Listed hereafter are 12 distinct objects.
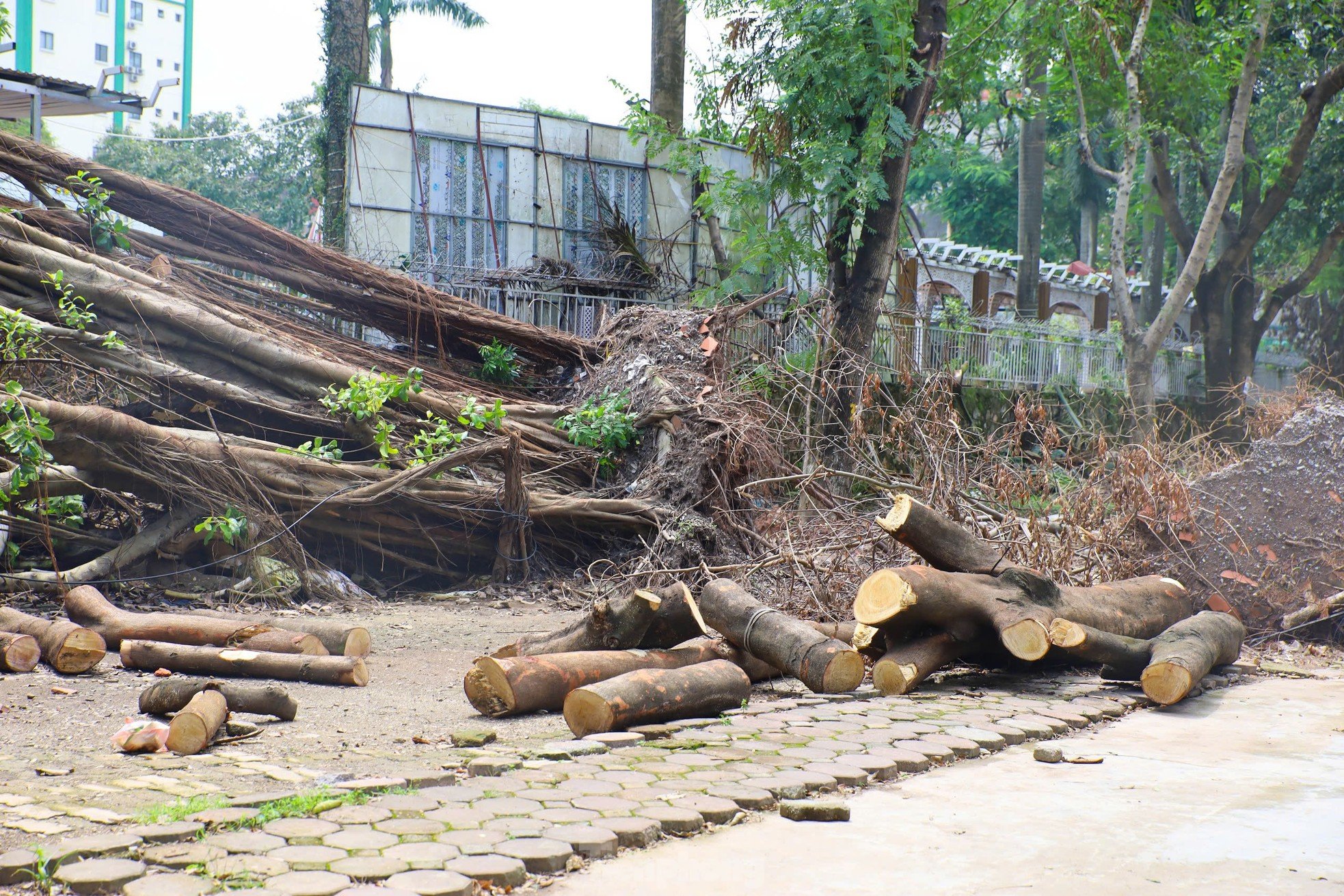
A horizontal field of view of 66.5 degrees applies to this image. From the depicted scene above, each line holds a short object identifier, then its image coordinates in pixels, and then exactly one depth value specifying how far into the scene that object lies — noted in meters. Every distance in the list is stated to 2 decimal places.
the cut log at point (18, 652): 4.93
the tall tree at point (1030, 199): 22.14
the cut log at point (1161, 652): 5.11
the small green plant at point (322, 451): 8.04
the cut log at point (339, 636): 5.59
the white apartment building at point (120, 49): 48.28
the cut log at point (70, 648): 4.98
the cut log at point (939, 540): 5.40
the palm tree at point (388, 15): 29.25
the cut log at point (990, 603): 5.13
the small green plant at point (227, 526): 7.28
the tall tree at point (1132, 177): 13.36
